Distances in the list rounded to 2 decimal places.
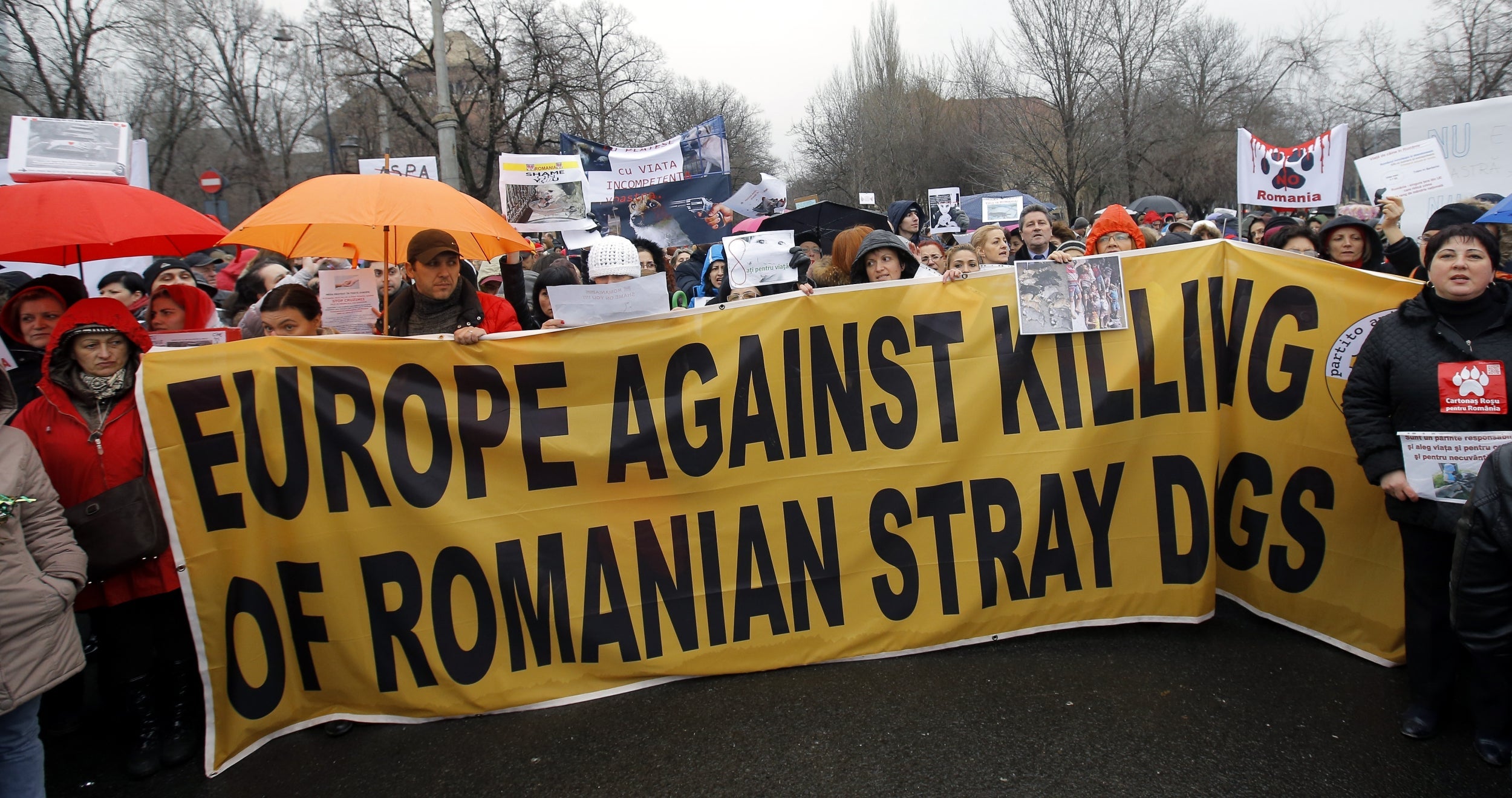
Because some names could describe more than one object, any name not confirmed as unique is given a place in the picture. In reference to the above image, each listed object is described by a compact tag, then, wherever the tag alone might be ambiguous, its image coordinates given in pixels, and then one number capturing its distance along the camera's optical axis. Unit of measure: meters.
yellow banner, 3.45
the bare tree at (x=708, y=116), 38.53
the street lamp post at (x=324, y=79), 25.59
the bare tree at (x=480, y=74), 27.27
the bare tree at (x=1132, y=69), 23.45
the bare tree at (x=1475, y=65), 18.23
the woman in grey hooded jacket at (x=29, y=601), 2.53
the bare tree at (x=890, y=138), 38.97
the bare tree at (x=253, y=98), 25.72
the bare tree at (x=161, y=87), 22.19
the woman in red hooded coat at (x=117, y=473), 3.20
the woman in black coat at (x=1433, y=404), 2.99
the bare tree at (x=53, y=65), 19.38
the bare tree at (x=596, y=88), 29.72
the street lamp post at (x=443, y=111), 14.30
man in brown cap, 4.03
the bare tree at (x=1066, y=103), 22.30
